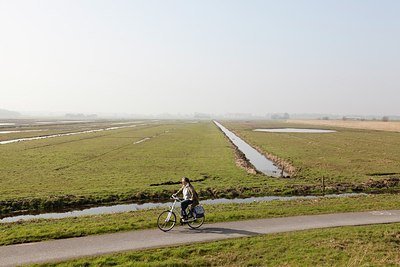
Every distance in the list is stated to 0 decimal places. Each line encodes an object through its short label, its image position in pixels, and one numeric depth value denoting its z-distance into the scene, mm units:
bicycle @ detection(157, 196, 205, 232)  16578
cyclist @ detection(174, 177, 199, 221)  16750
